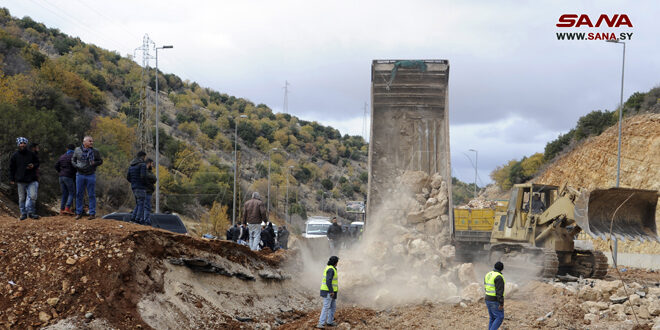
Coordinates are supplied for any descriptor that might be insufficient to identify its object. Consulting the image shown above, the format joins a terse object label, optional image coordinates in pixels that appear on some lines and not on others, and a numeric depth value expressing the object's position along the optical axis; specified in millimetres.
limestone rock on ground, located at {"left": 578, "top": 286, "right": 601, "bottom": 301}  13805
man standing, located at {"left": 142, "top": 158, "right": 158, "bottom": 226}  12641
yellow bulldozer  15672
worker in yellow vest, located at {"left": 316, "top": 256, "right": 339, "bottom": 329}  10922
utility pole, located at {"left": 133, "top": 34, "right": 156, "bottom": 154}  36075
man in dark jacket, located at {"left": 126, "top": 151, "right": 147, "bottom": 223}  12539
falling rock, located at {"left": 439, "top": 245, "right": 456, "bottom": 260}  18833
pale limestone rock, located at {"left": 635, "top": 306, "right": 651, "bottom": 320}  12141
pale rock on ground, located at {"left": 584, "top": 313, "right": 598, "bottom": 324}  12203
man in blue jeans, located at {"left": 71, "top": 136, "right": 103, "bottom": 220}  11523
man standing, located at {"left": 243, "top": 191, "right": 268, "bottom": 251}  15156
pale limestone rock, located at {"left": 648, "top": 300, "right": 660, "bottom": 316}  12211
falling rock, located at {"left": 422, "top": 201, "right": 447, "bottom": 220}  19438
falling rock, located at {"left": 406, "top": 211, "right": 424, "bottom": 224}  19167
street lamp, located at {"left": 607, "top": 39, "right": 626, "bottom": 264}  24622
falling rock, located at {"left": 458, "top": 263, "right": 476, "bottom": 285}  15844
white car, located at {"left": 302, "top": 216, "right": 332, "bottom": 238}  28238
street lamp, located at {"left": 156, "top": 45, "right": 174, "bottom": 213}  27431
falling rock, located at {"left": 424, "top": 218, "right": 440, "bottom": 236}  19391
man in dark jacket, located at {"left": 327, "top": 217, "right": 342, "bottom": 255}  20016
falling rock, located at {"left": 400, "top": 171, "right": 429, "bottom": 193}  19703
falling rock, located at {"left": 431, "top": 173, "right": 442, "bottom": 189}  19734
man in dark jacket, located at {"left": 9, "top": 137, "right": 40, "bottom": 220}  11875
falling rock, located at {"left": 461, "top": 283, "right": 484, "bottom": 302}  14109
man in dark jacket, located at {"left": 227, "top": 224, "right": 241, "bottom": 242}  21141
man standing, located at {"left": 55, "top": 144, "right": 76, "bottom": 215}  11766
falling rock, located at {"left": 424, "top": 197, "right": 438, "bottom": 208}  19438
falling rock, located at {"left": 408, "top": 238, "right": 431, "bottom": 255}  17611
